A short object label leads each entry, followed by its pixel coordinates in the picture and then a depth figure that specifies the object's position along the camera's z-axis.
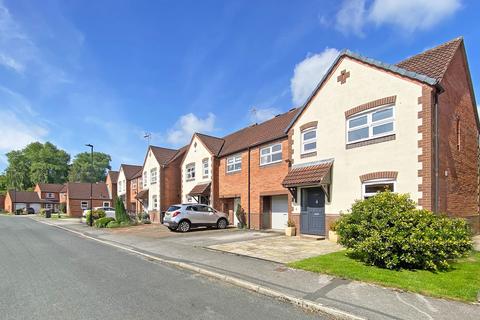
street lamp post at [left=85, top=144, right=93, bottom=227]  29.59
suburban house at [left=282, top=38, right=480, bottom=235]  11.59
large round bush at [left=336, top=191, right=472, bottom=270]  8.06
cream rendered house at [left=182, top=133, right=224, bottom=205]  25.81
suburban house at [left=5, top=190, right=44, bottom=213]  78.44
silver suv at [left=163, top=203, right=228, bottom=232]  20.47
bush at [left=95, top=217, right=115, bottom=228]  27.44
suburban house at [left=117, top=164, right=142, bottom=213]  43.75
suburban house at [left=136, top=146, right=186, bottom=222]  31.91
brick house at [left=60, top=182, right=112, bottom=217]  57.56
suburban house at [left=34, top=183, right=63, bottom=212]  81.56
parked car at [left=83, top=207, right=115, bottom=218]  33.91
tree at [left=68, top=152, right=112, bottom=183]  100.67
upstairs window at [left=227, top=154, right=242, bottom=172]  23.33
